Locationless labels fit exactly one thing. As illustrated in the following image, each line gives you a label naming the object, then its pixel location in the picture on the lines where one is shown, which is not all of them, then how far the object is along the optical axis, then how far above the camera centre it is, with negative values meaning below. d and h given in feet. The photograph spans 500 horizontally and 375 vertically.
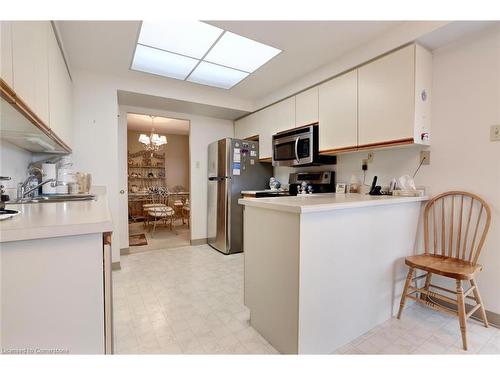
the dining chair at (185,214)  18.99 -2.77
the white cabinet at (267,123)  10.16 +2.70
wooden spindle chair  5.11 -1.62
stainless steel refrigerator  11.32 -0.07
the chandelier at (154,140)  16.47 +2.81
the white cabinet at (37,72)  3.13 +1.81
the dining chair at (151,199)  17.04 -1.47
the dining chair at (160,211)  15.03 -1.93
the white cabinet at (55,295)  2.36 -1.18
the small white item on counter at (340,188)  8.60 -0.26
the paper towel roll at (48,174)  6.83 +0.18
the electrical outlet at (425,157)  6.68 +0.66
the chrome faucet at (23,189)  5.50 -0.21
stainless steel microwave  8.89 +1.26
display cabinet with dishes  20.75 +0.59
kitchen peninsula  4.24 -1.75
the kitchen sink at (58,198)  5.51 -0.43
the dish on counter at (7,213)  3.04 -0.45
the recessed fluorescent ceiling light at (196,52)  6.47 +4.03
